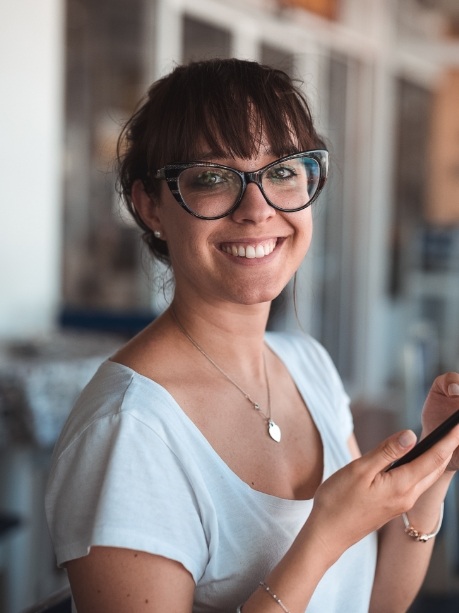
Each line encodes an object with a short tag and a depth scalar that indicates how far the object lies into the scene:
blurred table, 2.55
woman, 0.95
